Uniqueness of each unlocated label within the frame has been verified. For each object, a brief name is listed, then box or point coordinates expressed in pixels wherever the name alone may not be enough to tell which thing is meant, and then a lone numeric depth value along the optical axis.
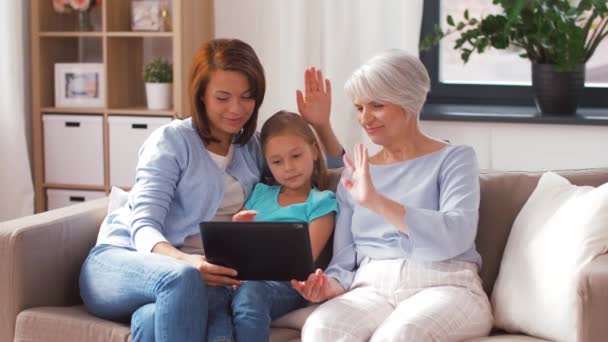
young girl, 2.47
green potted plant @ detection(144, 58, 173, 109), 4.13
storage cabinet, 4.07
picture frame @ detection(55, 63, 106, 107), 4.24
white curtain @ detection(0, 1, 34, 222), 4.20
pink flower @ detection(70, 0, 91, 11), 4.23
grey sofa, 2.43
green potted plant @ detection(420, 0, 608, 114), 3.54
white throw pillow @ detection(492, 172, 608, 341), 2.20
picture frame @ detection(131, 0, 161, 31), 4.16
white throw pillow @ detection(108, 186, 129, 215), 2.75
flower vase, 4.29
